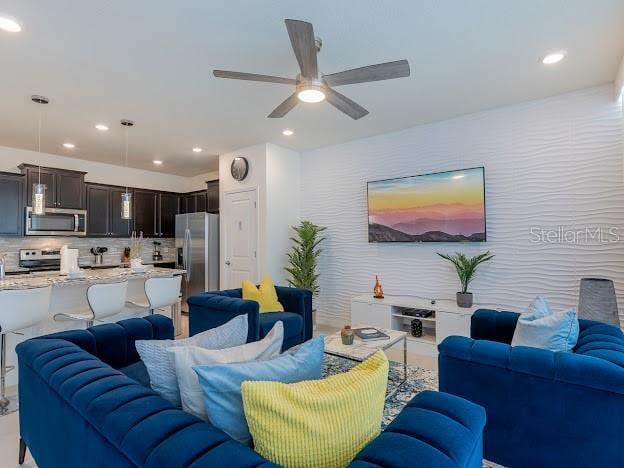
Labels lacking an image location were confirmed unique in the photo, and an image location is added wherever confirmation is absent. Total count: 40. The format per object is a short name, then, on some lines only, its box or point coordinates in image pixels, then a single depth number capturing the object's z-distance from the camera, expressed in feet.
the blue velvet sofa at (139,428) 2.74
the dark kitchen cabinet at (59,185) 16.19
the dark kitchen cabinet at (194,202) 20.94
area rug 8.41
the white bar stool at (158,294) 11.42
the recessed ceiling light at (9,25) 7.14
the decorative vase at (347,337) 9.19
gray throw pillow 4.29
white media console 11.83
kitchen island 9.78
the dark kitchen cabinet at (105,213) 18.45
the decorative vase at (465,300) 12.22
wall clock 16.66
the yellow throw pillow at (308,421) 2.90
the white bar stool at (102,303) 9.88
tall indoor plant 15.98
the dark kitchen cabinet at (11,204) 15.51
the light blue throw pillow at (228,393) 3.35
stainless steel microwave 16.22
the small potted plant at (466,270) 12.25
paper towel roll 11.67
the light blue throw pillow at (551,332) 6.06
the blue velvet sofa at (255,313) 9.96
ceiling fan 6.26
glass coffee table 8.40
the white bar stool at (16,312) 8.23
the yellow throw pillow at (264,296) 11.96
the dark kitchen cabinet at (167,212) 21.61
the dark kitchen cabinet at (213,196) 19.69
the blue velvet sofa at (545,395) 4.96
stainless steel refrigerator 18.16
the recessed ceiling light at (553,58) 8.71
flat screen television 12.62
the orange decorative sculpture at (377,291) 14.37
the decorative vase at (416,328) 12.99
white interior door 16.56
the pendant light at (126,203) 13.17
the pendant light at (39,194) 10.93
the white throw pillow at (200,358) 3.79
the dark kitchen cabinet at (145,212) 20.43
